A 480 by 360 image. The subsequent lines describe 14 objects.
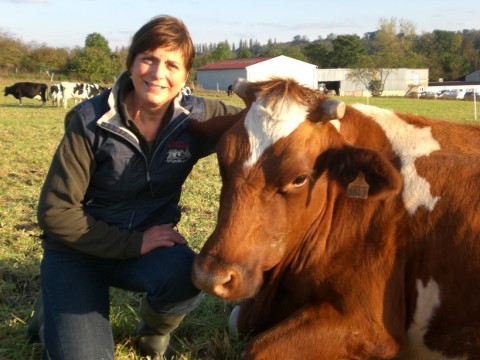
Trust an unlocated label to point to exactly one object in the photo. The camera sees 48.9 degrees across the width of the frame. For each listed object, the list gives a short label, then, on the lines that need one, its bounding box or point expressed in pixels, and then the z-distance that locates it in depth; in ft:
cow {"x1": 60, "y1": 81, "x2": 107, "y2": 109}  104.32
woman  10.66
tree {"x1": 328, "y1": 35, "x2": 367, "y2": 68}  280.51
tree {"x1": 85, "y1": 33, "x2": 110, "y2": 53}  266.51
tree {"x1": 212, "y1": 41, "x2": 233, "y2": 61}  343.46
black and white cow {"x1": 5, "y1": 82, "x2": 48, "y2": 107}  107.24
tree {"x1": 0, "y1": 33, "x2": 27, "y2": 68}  197.36
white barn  238.74
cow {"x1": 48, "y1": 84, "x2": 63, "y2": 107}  104.73
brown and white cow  9.27
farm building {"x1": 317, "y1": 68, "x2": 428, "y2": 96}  260.62
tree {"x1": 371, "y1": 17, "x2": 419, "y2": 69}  263.90
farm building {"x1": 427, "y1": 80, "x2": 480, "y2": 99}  281.00
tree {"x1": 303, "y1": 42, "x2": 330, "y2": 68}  304.09
